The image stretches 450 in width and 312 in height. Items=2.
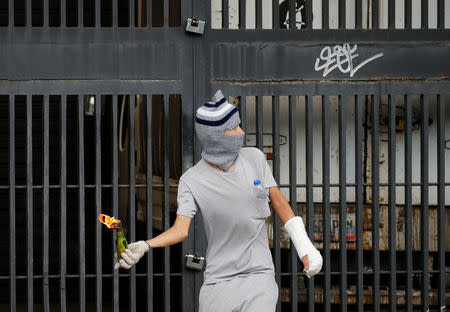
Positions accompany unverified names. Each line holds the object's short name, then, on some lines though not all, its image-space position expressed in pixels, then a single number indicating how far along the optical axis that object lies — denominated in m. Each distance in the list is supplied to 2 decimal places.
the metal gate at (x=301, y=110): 12.73
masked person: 9.22
